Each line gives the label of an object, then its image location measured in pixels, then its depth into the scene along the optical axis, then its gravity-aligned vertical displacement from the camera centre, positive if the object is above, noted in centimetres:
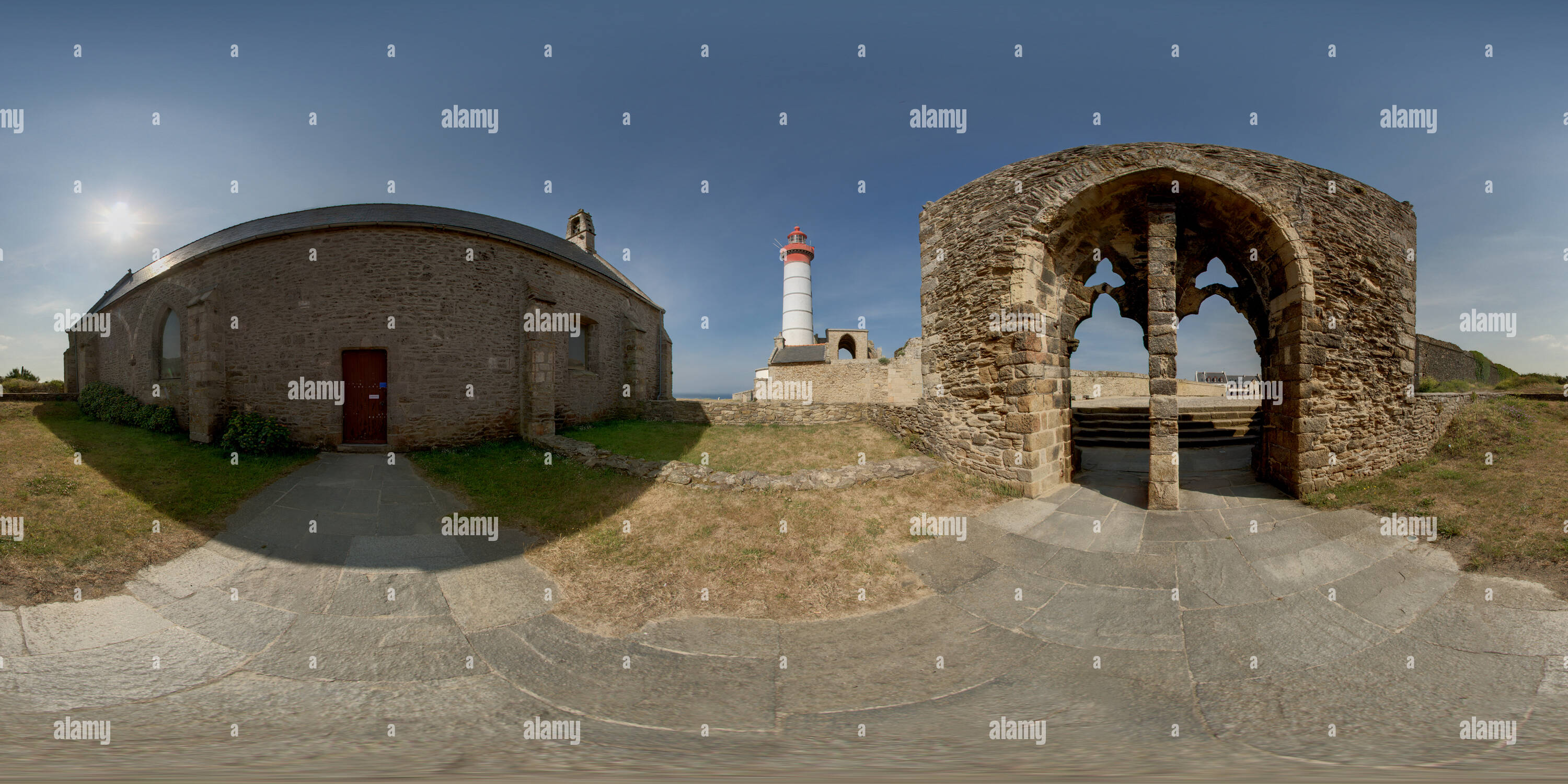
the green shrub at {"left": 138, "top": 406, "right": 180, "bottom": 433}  1169 -51
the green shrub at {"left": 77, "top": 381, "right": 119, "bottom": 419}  1388 +12
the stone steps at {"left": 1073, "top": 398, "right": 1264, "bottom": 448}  1088 -87
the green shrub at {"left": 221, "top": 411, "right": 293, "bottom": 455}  973 -76
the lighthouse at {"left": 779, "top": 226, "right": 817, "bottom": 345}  3294 +769
